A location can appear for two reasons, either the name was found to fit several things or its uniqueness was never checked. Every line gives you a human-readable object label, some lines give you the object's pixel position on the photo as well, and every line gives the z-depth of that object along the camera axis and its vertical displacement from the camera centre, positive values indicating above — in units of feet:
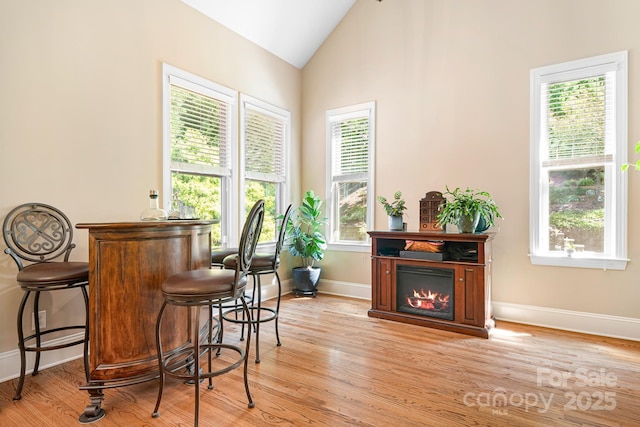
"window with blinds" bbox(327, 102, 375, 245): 14.99 +1.73
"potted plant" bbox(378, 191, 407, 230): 13.01 -0.03
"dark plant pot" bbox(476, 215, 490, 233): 11.30 -0.45
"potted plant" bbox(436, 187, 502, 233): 11.00 -0.02
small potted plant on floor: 15.01 -1.44
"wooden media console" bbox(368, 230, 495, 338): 10.75 -2.34
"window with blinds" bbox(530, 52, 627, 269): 10.44 +1.56
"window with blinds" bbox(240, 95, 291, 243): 13.92 +2.34
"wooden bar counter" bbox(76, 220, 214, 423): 6.49 -1.73
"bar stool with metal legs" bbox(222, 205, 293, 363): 8.79 -1.34
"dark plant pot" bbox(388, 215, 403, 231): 13.01 -0.44
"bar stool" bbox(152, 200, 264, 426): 6.01 -1.37
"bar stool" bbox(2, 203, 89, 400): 6.91 -1.05
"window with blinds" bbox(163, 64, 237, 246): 11.07 +2.25
